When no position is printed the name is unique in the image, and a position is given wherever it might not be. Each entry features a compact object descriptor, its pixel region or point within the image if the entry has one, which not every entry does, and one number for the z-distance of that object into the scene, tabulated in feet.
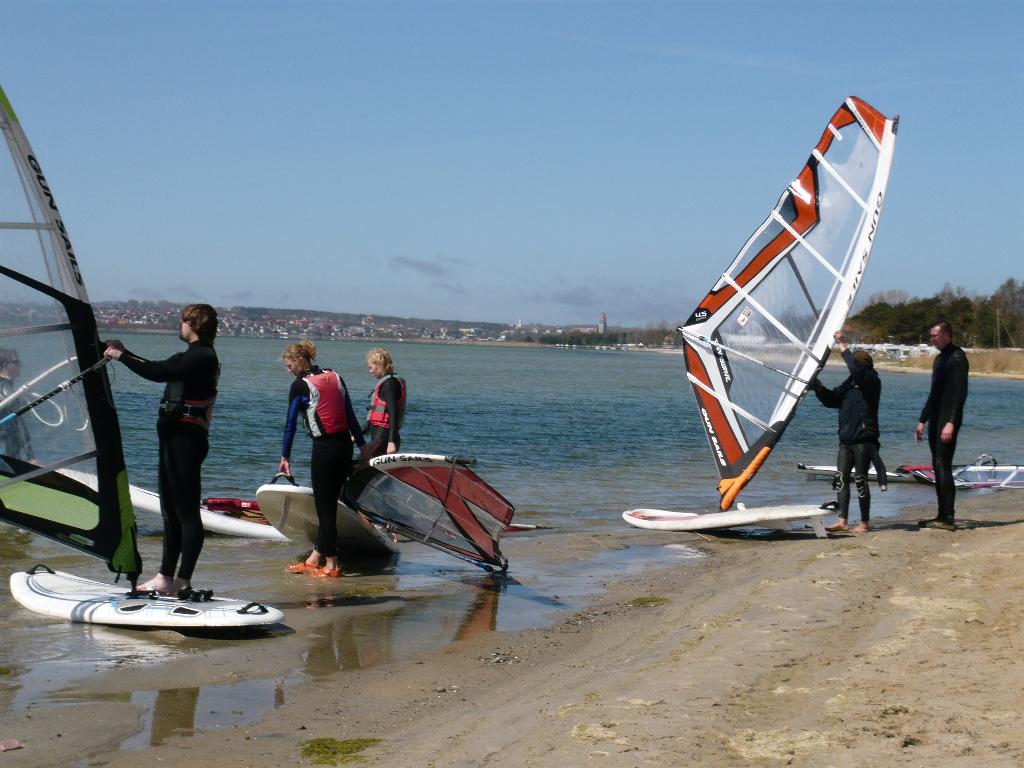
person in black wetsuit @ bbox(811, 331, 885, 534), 28.68
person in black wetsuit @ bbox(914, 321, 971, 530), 27.84
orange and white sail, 32.01
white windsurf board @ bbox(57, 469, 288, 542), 29.07
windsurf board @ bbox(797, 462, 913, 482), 46.75
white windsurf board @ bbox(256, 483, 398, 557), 24.21
